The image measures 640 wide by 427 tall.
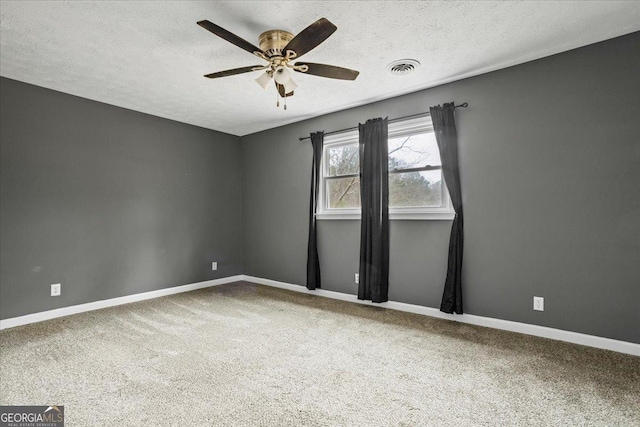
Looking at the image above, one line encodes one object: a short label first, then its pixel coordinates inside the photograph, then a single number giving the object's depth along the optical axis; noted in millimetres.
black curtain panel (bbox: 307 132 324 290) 4602
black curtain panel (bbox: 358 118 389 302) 3896
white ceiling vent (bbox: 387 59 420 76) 3072
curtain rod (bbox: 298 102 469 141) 3426
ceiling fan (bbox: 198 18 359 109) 2190
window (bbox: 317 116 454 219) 3695
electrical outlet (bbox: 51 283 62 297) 3673
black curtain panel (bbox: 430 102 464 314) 3373
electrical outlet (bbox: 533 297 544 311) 2977
